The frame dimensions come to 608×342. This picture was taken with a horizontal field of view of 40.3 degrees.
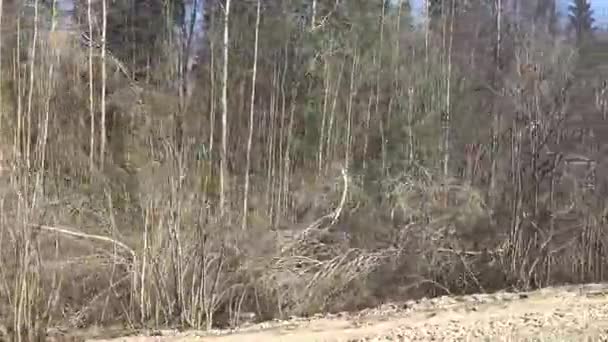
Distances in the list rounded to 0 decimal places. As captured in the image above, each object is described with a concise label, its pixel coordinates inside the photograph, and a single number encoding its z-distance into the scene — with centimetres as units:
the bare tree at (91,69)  2022
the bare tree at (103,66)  1975
